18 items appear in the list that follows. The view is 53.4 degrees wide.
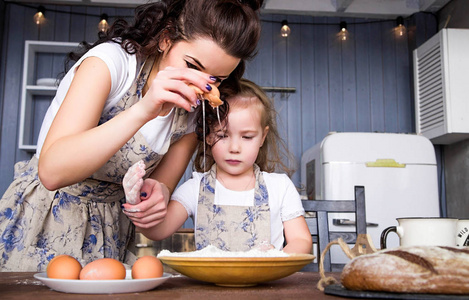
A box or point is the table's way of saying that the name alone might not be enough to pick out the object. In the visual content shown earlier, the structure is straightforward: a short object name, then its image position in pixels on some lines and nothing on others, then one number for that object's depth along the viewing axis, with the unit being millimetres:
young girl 1448
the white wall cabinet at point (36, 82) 3463
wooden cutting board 562
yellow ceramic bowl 688
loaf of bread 584
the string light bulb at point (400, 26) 3928
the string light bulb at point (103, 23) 3695
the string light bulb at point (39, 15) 3717
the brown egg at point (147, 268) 750
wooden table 643
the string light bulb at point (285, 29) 3896
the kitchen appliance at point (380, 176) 2977
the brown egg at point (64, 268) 722
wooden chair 1412
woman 1089
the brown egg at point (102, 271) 716
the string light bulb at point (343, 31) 3973
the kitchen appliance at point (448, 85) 3258
